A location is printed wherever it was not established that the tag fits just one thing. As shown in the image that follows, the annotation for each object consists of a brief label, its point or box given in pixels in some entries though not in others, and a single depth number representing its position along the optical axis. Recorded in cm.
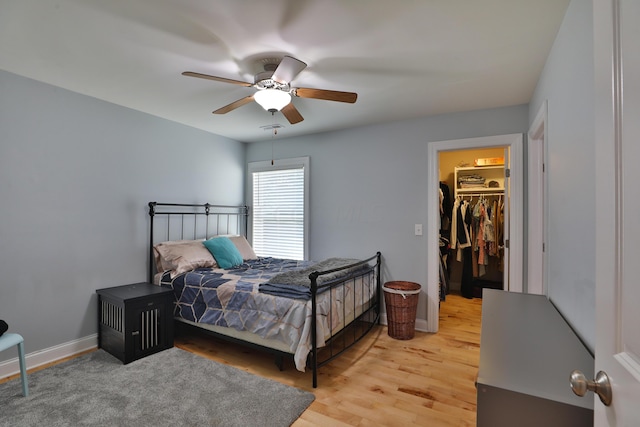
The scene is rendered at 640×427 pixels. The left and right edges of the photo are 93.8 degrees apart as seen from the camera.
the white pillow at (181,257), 319
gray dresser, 80
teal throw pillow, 348
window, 426
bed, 235
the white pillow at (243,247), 398
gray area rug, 189
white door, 56
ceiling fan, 199
